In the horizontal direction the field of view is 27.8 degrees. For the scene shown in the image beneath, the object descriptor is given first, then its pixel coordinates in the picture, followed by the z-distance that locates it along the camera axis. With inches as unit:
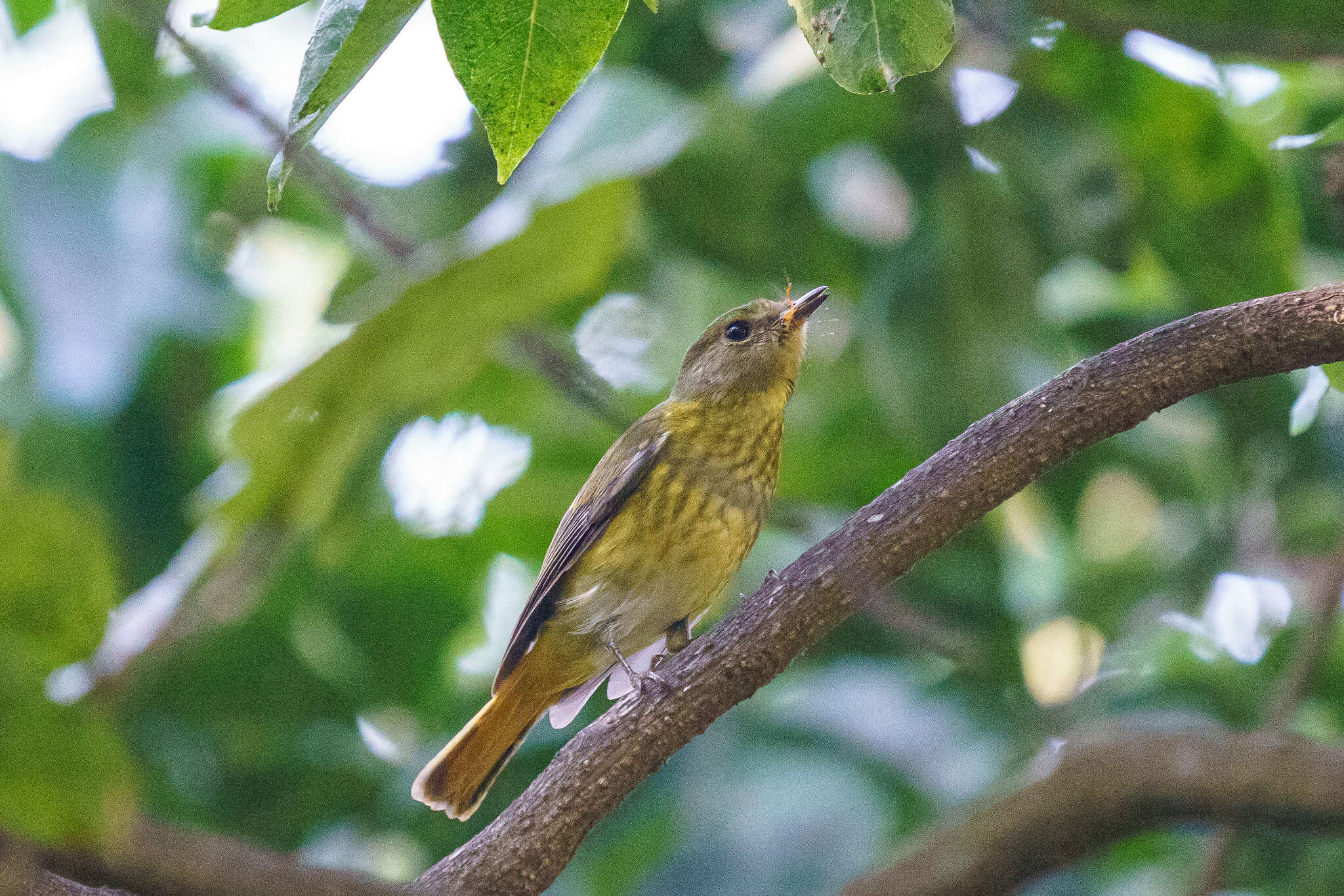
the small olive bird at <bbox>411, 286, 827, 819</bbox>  264.1
